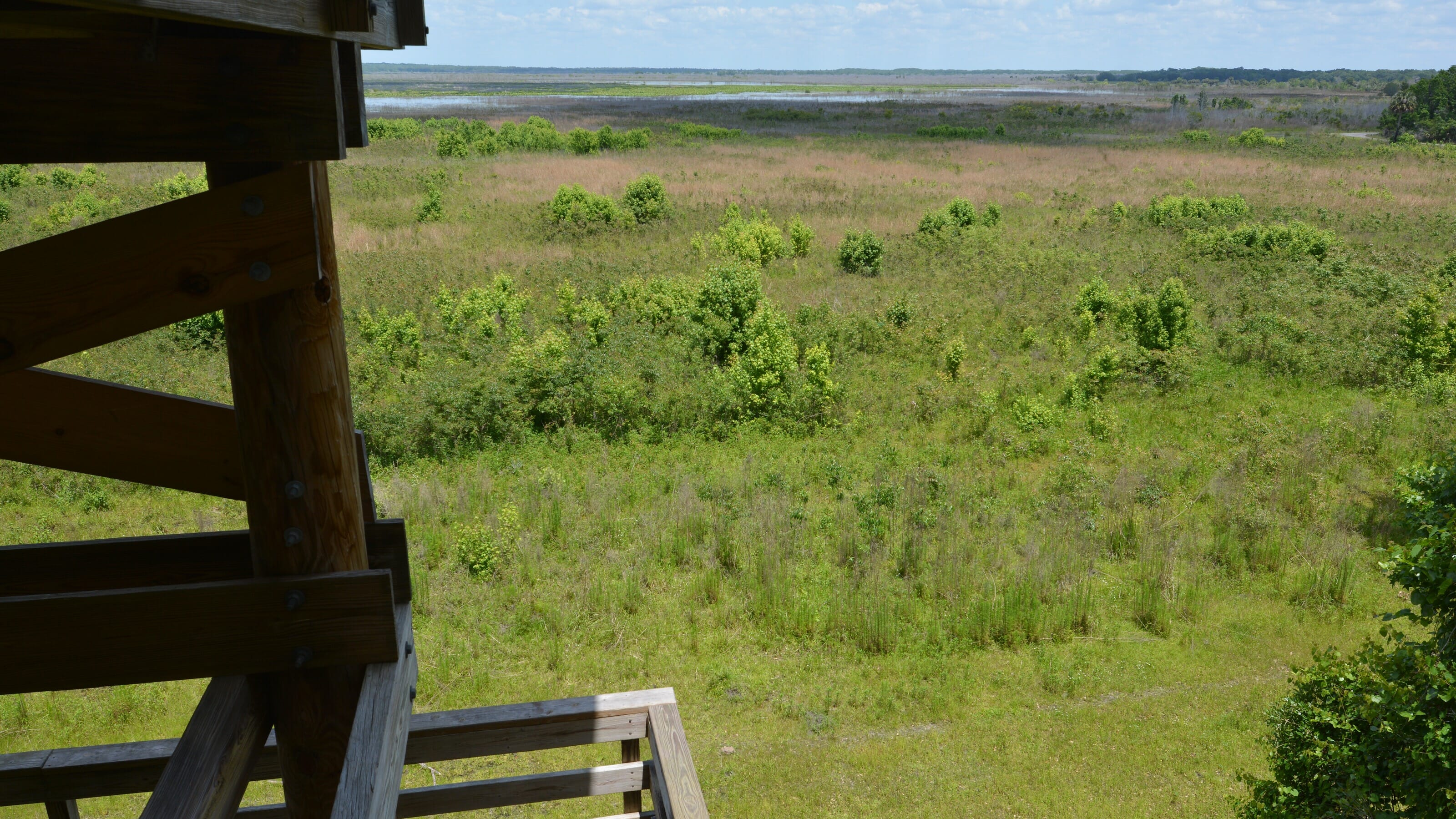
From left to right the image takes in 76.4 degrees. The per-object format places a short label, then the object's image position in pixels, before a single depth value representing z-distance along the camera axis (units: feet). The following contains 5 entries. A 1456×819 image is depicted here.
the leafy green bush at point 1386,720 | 12.34
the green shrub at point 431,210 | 88.07
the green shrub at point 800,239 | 75.10
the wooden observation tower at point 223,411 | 5.65
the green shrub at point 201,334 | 50.90
